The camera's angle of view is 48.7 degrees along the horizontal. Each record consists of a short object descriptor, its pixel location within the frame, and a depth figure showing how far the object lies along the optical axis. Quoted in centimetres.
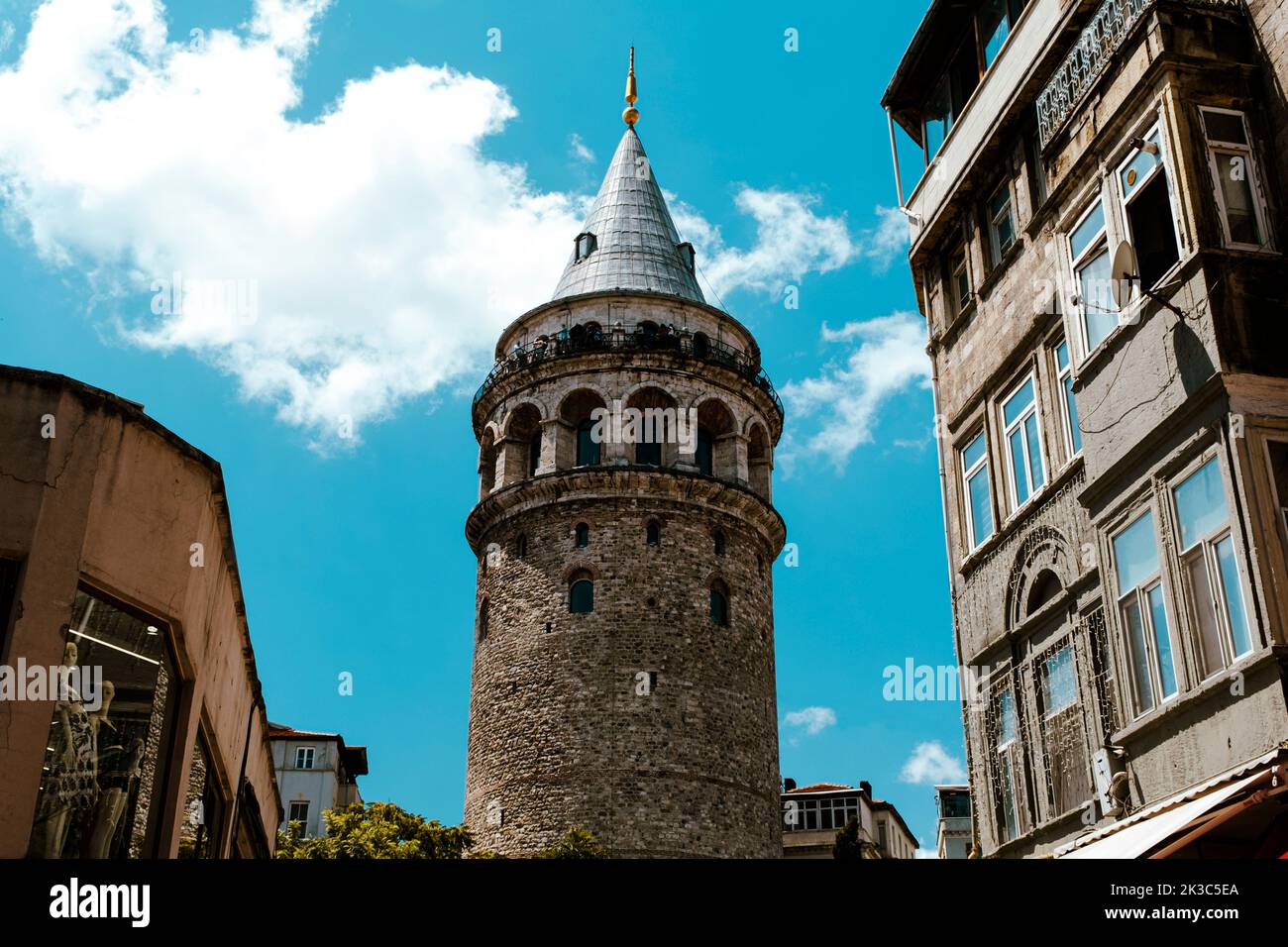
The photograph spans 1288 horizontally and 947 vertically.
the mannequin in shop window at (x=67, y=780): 916
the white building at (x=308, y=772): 5184
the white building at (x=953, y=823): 6344
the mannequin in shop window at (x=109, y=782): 985
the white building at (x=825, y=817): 6159
